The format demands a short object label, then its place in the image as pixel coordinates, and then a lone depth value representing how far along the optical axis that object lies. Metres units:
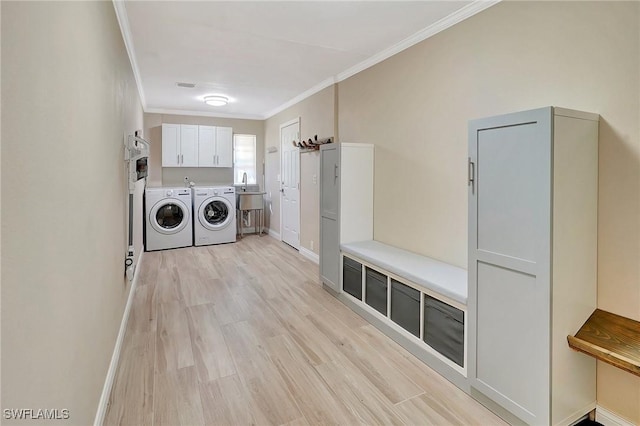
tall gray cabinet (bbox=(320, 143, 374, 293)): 3.60
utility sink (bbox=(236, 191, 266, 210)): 6.91
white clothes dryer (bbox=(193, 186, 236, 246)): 6.23
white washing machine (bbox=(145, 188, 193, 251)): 5.82
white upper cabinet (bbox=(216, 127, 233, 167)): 6.86
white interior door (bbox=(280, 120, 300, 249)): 5.80
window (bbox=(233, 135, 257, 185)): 7.45
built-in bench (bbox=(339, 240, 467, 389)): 2.20
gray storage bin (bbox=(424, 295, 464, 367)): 2.15
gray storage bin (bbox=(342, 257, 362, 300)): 3.27
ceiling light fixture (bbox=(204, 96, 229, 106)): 5.50
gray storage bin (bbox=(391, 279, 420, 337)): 2.53
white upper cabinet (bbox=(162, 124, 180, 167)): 6.42
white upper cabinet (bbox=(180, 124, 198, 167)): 6.57
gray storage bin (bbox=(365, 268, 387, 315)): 2.91
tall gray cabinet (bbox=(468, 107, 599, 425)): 1.65
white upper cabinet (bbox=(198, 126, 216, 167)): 6.73
